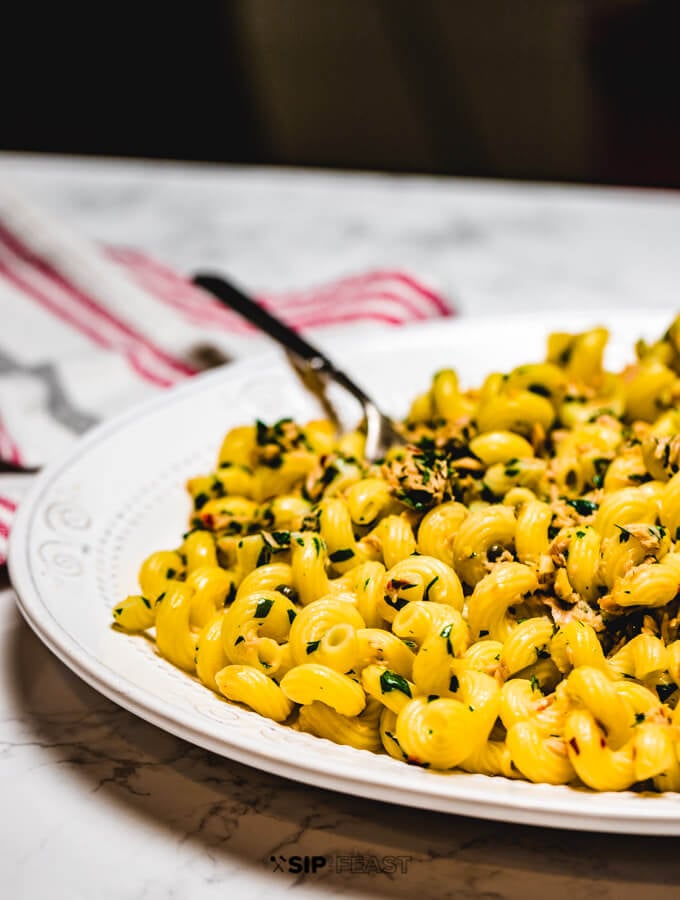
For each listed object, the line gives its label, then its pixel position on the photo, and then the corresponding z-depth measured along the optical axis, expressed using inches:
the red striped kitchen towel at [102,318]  59.7
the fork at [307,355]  50.0
